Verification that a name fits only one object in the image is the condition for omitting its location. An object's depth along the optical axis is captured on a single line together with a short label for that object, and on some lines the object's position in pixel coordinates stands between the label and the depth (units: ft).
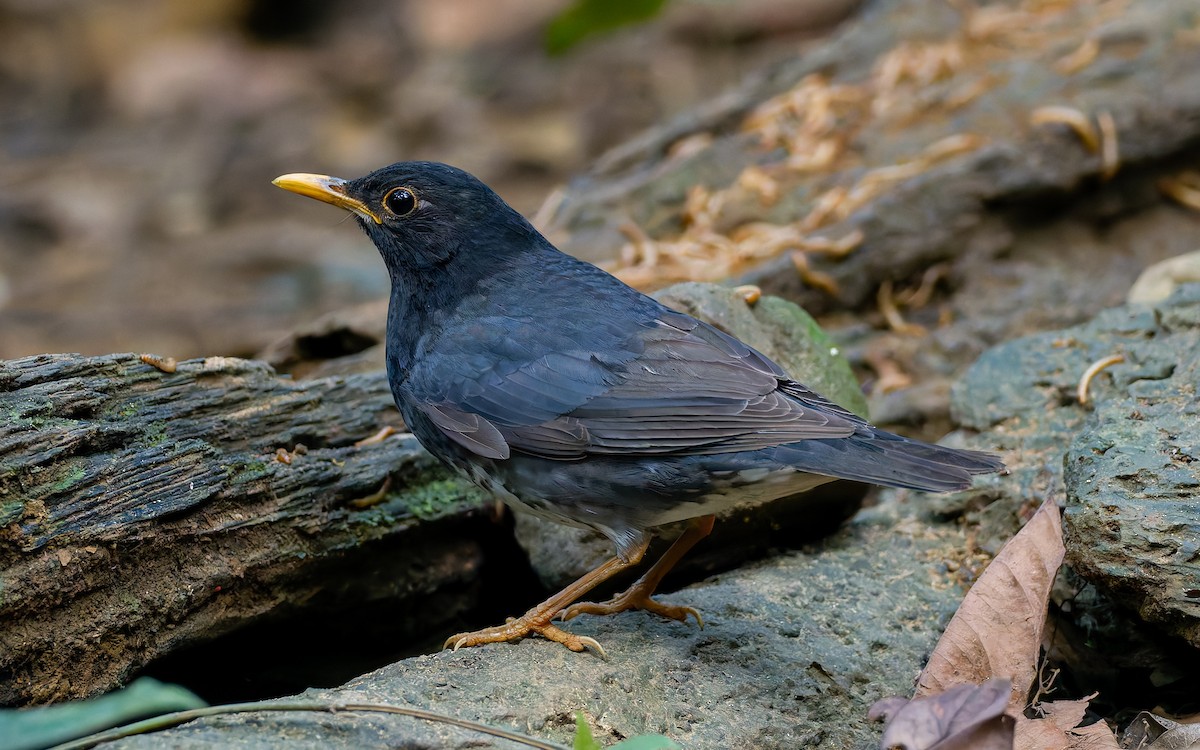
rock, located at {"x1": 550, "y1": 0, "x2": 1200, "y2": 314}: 42.88
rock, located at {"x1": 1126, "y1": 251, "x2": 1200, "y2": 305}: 36.91
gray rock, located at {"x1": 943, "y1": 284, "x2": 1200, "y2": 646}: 22.62
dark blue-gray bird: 24.64
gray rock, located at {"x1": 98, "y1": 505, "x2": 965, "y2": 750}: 20.74
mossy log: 23.39
